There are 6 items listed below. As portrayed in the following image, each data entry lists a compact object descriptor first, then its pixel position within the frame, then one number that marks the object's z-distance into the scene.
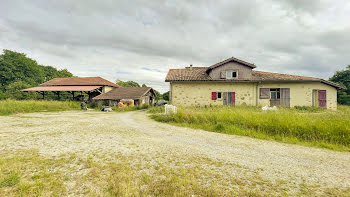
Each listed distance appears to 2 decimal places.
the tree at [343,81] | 26.18
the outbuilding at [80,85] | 24.42
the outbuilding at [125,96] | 22.81
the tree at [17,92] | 28.61
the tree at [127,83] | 58.37
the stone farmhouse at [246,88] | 16.02
